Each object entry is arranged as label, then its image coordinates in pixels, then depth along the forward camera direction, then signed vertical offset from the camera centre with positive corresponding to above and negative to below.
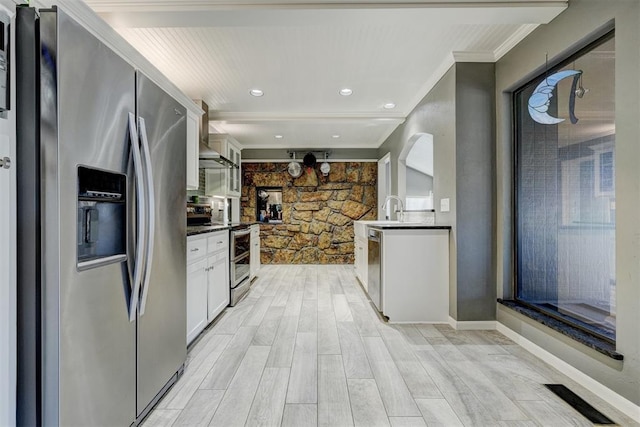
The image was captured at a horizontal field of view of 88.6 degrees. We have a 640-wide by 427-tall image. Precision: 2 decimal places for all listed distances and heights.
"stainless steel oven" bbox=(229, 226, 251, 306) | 3.71 -0.59
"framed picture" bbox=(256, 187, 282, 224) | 7.03 +0.20
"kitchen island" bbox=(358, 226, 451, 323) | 3.17 -0.60
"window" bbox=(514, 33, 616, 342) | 1.95 +0.15
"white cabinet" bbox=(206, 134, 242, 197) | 5.34 +0.64
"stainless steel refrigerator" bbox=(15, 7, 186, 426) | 1.07 -0.05
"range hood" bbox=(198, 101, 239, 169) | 3.78 +0.71
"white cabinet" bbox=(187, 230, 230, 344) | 2.54 -0.59
